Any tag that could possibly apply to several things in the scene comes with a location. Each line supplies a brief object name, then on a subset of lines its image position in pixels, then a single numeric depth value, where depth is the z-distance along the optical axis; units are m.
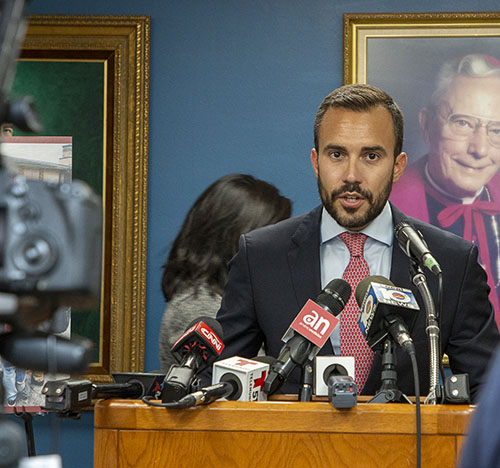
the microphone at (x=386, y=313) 2.72
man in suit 3.09
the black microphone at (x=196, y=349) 2.72
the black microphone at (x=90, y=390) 2.68
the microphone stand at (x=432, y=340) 2.71
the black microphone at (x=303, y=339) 2.74
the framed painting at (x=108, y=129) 3.95
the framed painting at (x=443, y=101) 3.91
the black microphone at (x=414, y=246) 2.78
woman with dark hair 3.35
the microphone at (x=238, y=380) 2.72
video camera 1.94
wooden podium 2.68
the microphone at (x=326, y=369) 2.79
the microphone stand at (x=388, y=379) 2.74
